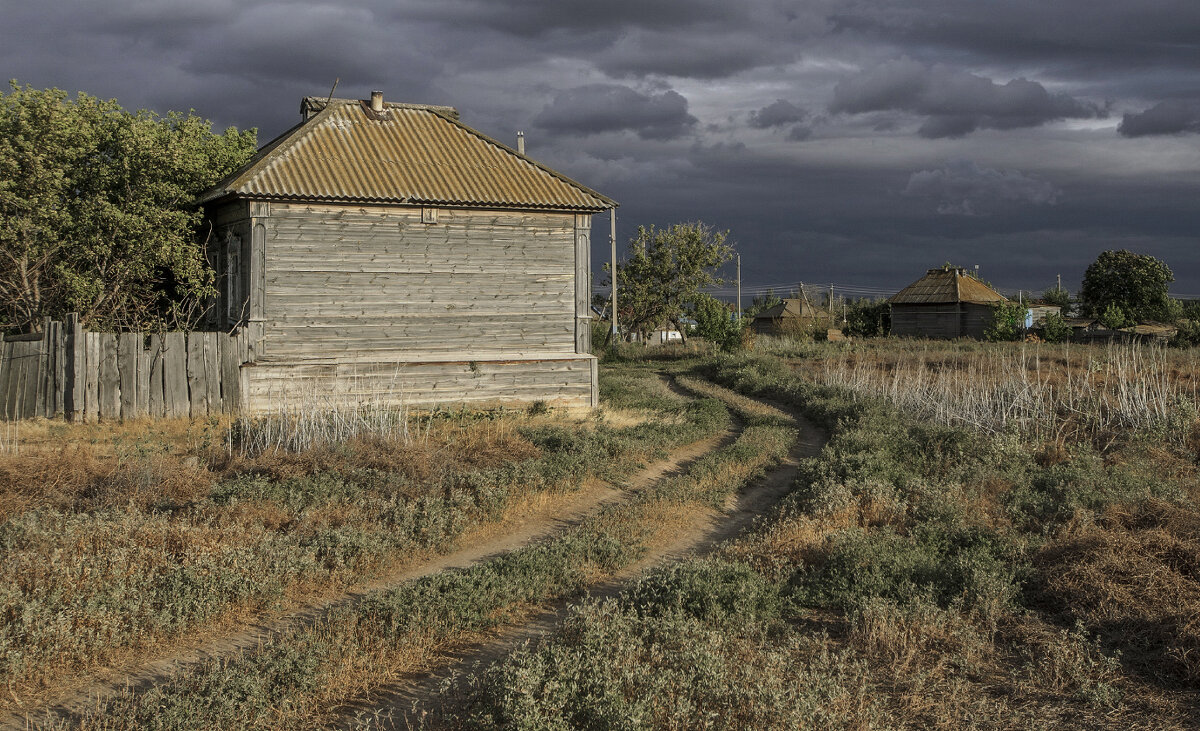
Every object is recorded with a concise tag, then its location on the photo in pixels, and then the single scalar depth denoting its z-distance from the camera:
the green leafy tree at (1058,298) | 56.84
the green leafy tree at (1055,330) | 39.12
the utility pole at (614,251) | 36.09
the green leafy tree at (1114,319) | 41.84
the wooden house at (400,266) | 15.75
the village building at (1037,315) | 44.48
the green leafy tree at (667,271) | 42.66
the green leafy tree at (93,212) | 15.80
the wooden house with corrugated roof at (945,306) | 43.84
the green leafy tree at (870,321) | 49.15
